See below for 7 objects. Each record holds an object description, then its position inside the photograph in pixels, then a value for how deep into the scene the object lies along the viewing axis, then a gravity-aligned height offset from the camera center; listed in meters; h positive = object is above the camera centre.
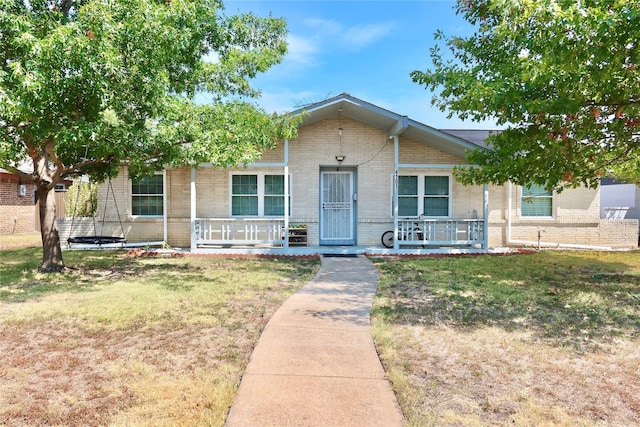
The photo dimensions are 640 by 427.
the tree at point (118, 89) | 5.65 +1.90
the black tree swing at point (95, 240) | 11.13 -0.93
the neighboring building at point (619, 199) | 18.94 +0.49
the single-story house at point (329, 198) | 12.31 +0.32
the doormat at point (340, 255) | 11.05 -1.36
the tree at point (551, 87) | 5.00 +2.10
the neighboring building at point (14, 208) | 17.66 -0.03
